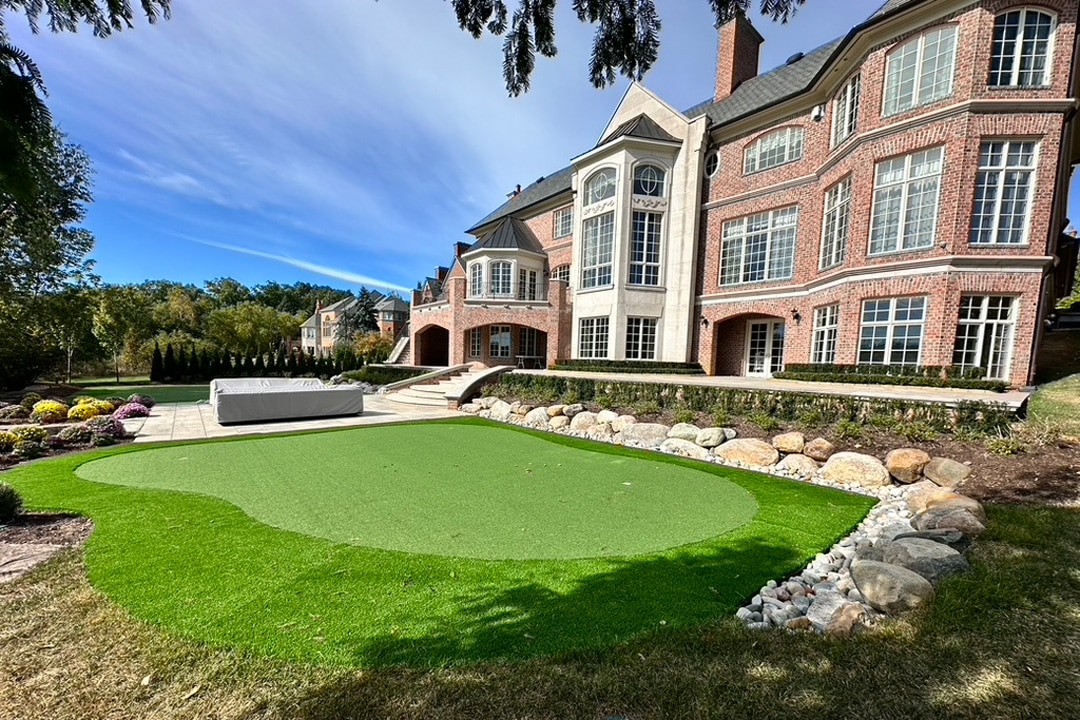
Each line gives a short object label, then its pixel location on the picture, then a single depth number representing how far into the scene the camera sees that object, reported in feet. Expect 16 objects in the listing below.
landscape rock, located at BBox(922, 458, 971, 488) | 18.66
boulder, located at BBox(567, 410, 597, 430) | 34.47
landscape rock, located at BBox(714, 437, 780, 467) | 24.09
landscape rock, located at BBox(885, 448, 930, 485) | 20.13
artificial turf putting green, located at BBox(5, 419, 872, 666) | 8.16
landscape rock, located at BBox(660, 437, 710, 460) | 26.21
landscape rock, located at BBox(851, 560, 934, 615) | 9.18
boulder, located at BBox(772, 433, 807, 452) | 24.21
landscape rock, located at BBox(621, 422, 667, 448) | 29.50
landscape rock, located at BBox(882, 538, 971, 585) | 10.19
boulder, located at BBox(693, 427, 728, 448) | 26.81
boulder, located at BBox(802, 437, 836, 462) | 23.36
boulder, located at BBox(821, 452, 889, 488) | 20.39
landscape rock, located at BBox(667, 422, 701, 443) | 28.27
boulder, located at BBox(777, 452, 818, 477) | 22.31
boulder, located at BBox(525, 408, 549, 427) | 36.68
